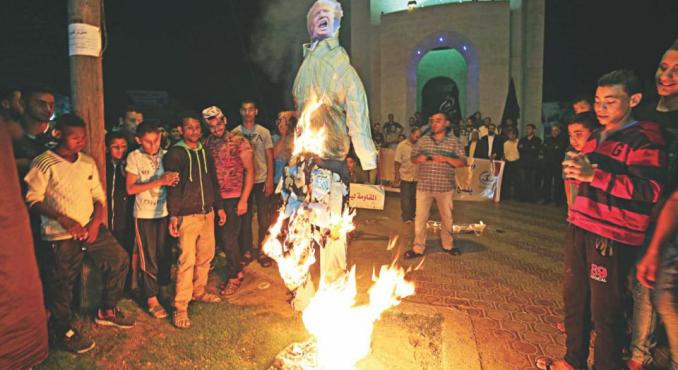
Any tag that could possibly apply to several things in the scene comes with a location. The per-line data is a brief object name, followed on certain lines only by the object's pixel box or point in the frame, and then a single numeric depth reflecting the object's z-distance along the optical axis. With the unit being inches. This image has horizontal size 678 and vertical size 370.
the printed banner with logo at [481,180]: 446.3
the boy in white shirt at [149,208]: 178.4
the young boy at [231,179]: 209.2
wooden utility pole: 176.1
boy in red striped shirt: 115.8
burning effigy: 141.4
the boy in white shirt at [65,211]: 148.4
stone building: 705.0
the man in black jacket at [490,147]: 519.8
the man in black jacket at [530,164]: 491.2
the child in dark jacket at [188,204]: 176.2
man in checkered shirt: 251.0
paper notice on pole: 175.8
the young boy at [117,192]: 191.8
